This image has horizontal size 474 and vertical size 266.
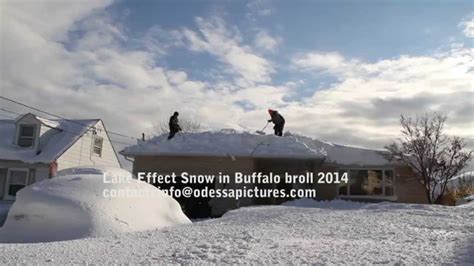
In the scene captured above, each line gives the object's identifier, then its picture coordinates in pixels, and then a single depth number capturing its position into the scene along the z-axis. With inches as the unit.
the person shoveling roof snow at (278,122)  824.3
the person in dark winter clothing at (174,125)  785.6
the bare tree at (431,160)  778.8
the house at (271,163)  733.9
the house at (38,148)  980.6
